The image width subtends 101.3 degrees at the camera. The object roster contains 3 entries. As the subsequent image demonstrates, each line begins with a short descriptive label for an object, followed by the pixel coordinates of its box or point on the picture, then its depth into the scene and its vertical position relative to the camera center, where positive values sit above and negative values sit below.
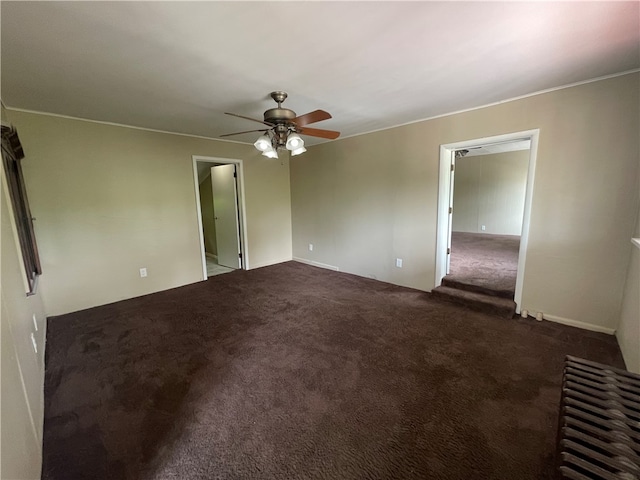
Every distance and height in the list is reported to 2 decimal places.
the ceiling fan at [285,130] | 2.35 +0.67
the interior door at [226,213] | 4.88 -0.21
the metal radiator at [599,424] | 0.91 -0.93
